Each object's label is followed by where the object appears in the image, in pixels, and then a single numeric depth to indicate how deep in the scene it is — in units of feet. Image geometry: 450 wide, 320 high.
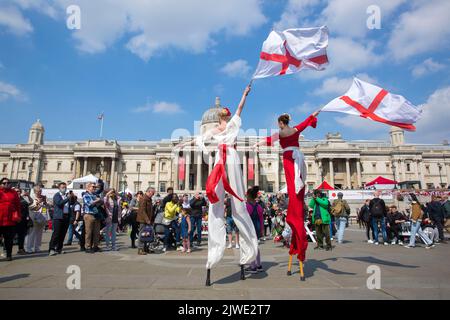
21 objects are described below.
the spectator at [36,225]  26.28
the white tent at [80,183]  92.22
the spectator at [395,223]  33.47
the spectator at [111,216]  27.94
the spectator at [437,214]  34.55
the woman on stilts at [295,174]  14.07
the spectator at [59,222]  24.04
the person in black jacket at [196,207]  30.38
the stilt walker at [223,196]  12.61
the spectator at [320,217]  27.55
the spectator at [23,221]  25.33
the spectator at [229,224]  30.48
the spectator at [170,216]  27.91
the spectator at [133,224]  30.37
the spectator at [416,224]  30.80
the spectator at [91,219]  25.80
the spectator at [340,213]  34.72
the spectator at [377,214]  33.09
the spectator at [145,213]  25.86
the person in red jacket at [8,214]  21.35
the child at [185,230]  26.71
